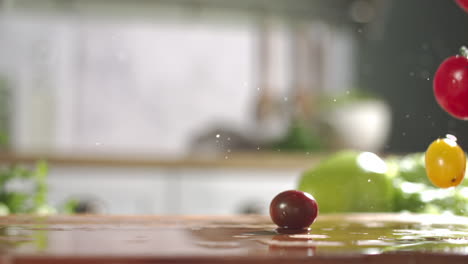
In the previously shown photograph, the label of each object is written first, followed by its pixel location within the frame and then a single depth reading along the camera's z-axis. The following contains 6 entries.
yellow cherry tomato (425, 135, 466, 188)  0.56
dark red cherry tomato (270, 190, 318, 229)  0.53
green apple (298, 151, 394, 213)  0.76
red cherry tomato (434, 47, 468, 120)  0.56
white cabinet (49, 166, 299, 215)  2.63
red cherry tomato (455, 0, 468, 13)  0.58
